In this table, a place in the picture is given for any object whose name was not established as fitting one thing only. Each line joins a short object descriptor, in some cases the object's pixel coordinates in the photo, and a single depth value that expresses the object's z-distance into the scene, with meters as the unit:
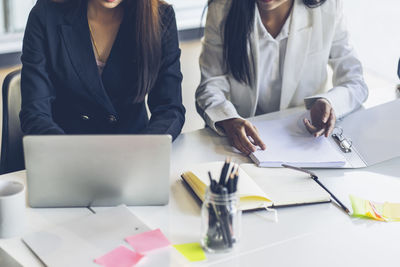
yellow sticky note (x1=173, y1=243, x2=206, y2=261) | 1.24
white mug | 1.24
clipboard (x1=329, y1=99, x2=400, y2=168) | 1.71
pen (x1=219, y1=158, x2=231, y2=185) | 1.25
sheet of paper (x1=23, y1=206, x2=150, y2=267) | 1.21
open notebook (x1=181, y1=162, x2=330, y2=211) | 1.43
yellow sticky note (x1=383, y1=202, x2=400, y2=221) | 1.44
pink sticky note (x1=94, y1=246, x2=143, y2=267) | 1.20
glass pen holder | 1.24
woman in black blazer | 1.81
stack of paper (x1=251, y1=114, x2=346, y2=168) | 1.64
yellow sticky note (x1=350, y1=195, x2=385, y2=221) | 1.42
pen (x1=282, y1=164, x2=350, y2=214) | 1.46
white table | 1.25
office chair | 1.80
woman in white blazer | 1.98
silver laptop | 1.30
